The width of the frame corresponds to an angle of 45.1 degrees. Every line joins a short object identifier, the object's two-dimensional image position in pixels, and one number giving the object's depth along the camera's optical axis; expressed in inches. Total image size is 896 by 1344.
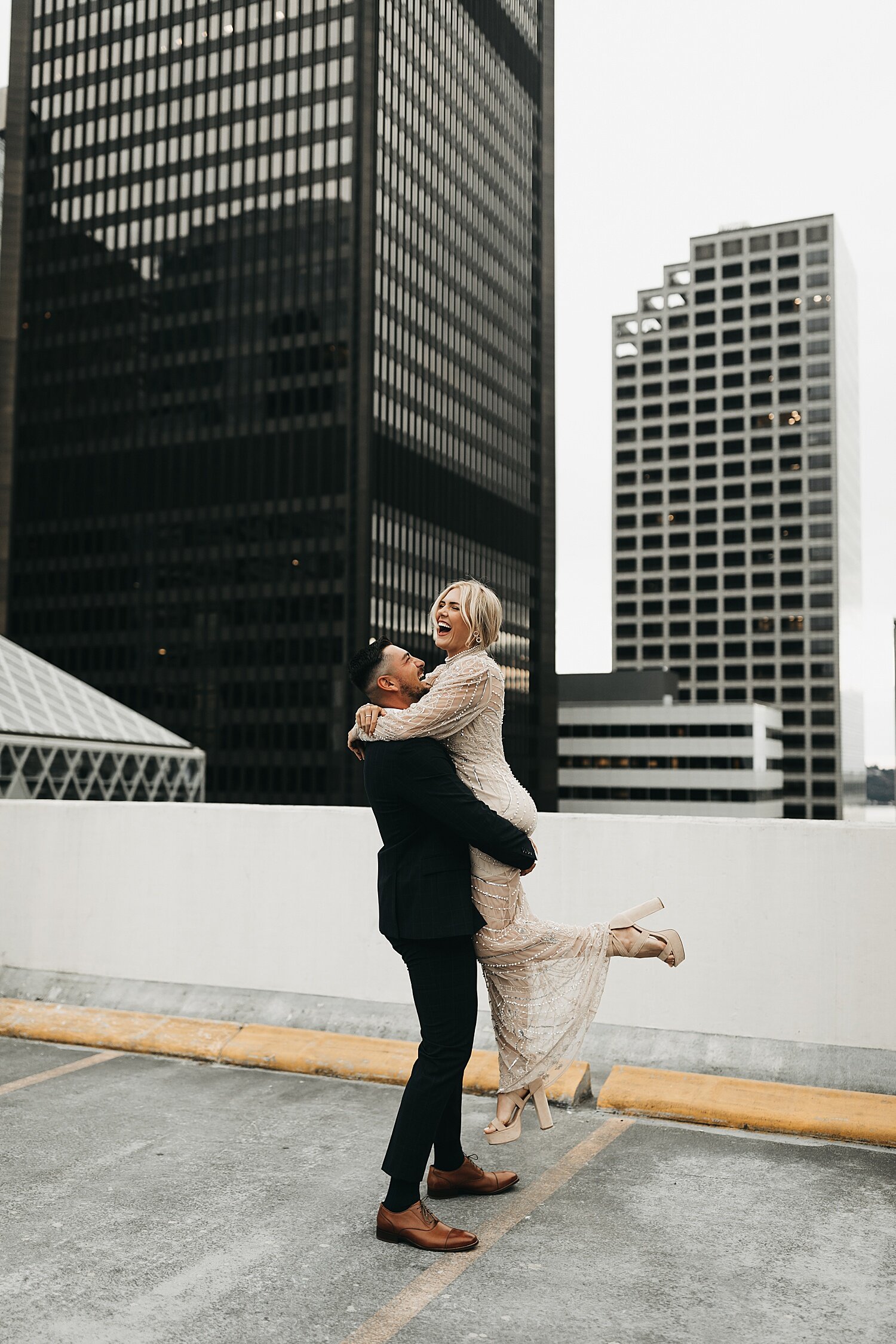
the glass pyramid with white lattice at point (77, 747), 997.8
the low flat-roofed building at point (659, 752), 4776.1
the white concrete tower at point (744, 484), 5477.4
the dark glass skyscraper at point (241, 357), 3523.6
